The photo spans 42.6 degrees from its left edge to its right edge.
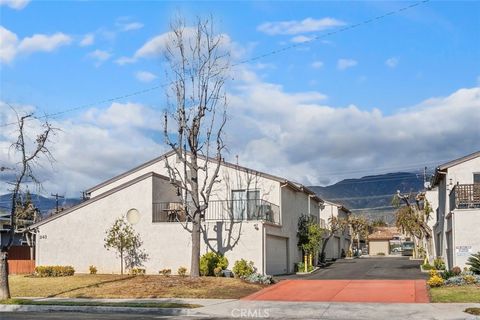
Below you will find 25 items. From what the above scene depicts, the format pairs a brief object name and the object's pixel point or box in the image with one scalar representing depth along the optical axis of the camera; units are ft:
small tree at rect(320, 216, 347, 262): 162.01
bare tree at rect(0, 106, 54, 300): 75.46
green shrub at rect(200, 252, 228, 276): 101.86
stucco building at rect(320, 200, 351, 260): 192.03
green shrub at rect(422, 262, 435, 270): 119.53
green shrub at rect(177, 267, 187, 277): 107.45
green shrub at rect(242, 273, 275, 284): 93.35
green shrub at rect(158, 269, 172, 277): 108.47
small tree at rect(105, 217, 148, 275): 110.52
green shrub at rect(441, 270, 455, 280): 87.75
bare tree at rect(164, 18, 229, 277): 95.66
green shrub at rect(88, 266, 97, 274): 112.27
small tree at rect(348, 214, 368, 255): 232.84
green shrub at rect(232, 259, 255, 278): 102.47
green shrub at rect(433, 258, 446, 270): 114.43
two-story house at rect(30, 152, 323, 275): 109.09
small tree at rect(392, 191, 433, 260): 138.10
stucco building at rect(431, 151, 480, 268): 93.50
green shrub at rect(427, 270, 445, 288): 82.66
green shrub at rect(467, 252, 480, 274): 86.22
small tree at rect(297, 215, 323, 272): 133.80
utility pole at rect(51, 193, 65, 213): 229.86
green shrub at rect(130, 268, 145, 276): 109.22
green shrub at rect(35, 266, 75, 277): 107.65
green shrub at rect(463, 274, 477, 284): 80.06
